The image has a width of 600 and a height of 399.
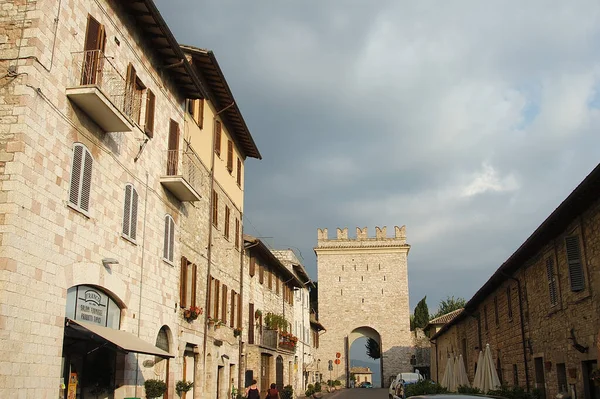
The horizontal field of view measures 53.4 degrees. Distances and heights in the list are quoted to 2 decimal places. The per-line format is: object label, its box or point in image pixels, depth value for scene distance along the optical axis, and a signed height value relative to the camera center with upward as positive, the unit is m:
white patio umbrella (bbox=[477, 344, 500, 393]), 19.64 -0.72
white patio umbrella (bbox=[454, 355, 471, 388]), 25.46 -0.90
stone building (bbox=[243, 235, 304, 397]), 27.19 +1.75
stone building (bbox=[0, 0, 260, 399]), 9.84 +3.15
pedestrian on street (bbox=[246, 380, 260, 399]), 17.00 -1.07
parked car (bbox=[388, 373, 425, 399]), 27.88 -1.43
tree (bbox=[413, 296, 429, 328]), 74.88 +4.82
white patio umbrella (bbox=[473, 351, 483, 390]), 20.88 -0.76
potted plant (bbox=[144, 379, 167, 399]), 14.38 -0.77
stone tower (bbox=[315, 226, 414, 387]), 60.66 +5.89
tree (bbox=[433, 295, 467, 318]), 89.11 +6.94
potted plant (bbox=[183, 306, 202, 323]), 17.83 +1.21
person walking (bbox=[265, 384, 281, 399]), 17.70 -1.14
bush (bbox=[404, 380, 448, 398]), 26.99 -1.56
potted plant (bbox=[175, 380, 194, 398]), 16.84 -0.88
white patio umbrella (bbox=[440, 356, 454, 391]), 28.28 -1.06
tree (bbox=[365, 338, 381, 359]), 84.00 +0.79
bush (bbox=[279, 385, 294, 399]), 30.23 -1.90
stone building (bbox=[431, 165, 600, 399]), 13.09 +1.35
